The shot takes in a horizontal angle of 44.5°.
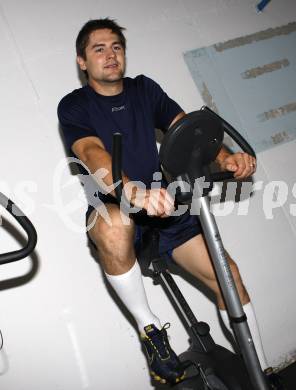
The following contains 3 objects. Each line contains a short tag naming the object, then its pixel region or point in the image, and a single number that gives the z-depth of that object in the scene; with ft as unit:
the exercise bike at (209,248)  3.82
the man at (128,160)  4.65
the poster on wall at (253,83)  8.06
